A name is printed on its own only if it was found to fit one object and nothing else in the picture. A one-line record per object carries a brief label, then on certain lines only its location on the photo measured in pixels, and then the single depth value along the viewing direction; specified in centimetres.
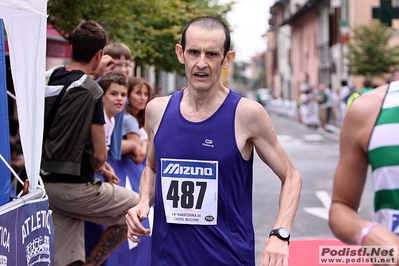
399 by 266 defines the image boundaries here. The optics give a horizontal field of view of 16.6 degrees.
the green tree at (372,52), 5555
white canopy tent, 766
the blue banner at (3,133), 757
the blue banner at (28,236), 692
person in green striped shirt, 412
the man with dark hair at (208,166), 624
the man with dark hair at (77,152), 868
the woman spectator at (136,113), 1161
